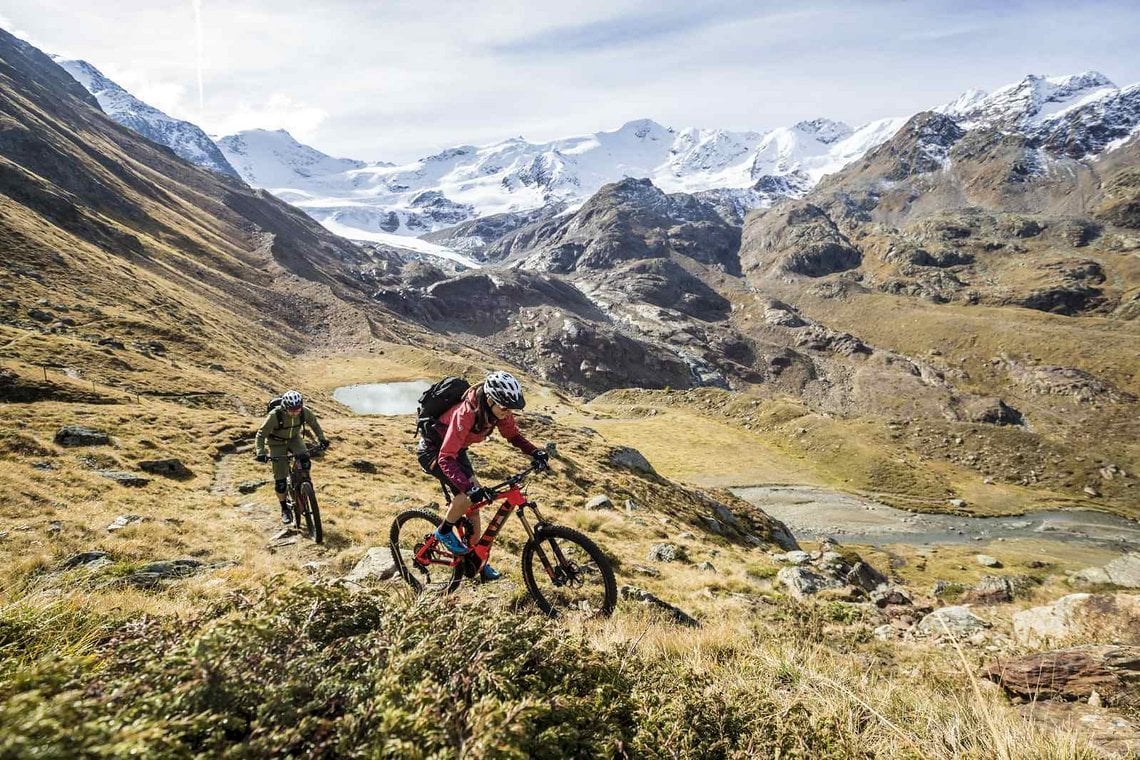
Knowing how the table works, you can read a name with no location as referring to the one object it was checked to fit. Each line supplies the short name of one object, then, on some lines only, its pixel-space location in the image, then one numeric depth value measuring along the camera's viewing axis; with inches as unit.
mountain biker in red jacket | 284.5
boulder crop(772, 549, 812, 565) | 726.5
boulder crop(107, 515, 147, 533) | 464.4
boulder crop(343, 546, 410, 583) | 364.2
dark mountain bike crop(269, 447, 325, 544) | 493.4
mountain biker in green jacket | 526.3
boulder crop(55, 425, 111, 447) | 747.0
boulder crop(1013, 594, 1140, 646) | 317.1
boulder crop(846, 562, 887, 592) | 695.7
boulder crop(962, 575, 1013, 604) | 618.2
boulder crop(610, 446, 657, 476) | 1384.1
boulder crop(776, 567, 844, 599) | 551.2
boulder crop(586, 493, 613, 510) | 895.1
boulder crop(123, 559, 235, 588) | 331.3
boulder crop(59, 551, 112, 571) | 358.9
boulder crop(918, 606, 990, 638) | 382.6
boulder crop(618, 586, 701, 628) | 339.9
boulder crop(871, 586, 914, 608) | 520.1
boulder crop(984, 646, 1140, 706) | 205.8
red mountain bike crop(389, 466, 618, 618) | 287.7
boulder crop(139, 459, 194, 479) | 722.8
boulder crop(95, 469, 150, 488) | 637.3
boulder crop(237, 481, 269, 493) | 706.3
